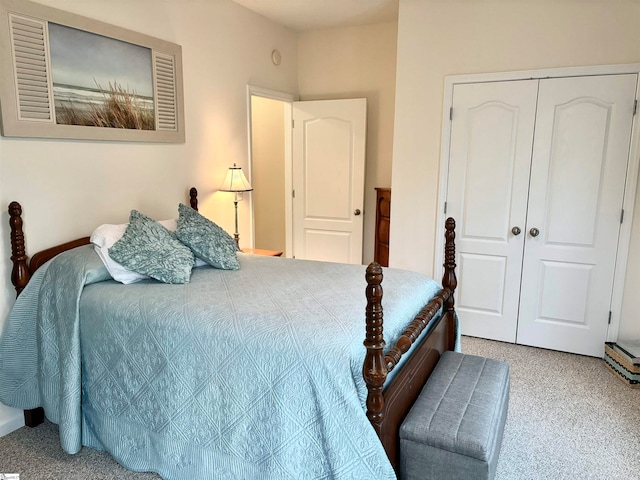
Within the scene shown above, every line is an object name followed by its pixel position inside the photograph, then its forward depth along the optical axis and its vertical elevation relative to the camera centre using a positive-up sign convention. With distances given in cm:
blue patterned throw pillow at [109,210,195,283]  247 -48
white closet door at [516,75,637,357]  323 -27
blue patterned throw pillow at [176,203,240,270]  281 -46
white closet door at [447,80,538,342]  347 -19
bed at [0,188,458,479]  168 -84
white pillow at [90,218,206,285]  245 -46
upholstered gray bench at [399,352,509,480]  172 -101
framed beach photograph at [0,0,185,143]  238 +50
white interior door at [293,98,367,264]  467 -11
